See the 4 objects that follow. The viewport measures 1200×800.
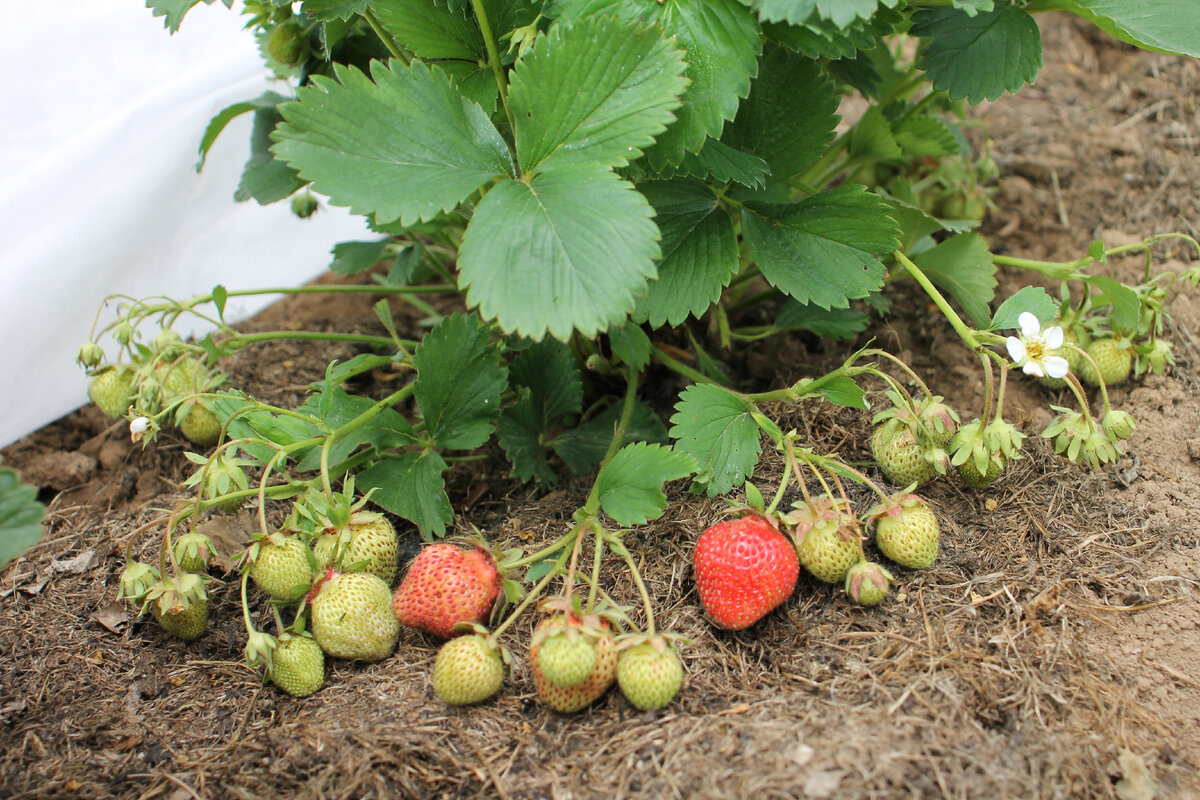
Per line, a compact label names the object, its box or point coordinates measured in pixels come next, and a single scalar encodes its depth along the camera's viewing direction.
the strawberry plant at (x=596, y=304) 0.59
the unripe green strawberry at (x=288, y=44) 0.69
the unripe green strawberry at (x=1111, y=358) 0.68
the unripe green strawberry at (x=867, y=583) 0.59
